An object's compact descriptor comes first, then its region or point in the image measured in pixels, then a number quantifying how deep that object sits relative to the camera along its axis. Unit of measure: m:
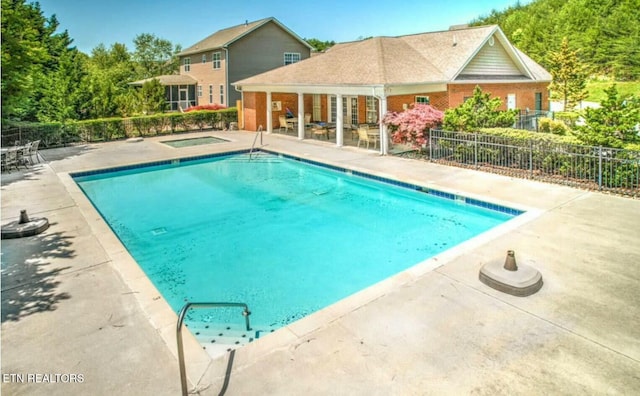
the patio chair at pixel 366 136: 17.59
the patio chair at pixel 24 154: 15.40
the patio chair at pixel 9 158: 14.79
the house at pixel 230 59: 31.16
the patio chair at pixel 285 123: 23.11
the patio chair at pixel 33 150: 16.18
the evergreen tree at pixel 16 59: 15.16
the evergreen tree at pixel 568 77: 29.22
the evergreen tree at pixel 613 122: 10.66
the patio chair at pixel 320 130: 20.70
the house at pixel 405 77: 17.22
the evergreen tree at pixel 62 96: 22.42
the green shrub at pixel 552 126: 18.06
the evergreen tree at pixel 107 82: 24.13
